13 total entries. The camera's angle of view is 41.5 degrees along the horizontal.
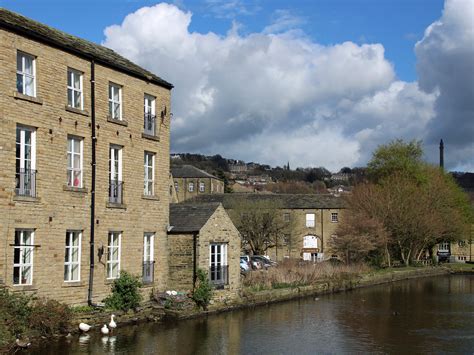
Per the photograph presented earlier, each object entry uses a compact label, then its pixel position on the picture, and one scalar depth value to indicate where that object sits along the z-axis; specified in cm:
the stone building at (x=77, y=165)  2098
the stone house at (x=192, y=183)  9269
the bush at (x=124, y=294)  2428
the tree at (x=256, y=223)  6047
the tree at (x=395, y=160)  6689
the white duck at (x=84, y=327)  2139
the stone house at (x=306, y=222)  6900
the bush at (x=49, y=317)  1977
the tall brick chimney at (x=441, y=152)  11625
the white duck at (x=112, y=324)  2218
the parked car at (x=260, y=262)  4631
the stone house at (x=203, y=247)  2755
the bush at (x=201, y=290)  2684
